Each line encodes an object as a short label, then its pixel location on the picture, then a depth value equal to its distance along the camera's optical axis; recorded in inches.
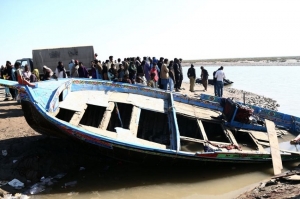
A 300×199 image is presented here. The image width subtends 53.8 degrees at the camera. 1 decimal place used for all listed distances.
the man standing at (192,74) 598.9
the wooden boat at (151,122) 233.5
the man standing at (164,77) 438.6
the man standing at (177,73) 542.7
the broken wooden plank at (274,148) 259.1
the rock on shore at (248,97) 601.4
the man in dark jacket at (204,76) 659.9
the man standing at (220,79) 529.0
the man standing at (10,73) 431.5
